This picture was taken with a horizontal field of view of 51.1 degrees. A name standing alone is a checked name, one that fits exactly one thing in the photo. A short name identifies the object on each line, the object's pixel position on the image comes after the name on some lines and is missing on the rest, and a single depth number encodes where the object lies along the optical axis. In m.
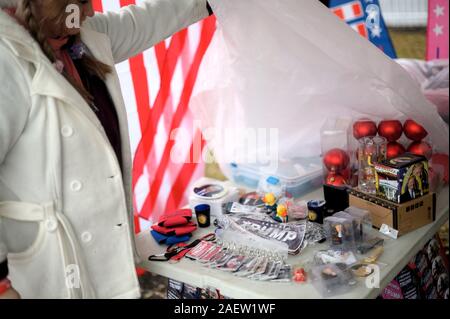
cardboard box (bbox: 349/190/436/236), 1.49
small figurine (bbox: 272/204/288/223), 1.60
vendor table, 1.23
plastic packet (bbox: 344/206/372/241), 1.46
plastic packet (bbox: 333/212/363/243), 1.44
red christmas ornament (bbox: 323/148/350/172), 1.76
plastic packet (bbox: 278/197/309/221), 1.64
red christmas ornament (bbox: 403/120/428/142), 1.76
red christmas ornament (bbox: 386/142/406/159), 1.76
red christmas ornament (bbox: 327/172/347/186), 1.74
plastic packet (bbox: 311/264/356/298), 1.22
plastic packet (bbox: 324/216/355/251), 1.43
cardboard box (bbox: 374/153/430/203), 1.48
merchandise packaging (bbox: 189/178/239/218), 1.71
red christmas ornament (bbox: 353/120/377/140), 1.78
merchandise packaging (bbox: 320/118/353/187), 1.76
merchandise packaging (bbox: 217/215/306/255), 1.45
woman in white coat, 1.08
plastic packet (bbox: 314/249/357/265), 1.34
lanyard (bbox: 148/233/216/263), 1.43
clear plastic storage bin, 1.86
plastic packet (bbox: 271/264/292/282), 1.28
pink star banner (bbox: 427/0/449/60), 2.70
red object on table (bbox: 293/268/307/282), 1.27
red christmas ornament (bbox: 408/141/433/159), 1.77
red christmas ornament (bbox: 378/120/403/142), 1.76
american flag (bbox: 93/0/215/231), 1.90
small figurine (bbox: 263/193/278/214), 1.68
